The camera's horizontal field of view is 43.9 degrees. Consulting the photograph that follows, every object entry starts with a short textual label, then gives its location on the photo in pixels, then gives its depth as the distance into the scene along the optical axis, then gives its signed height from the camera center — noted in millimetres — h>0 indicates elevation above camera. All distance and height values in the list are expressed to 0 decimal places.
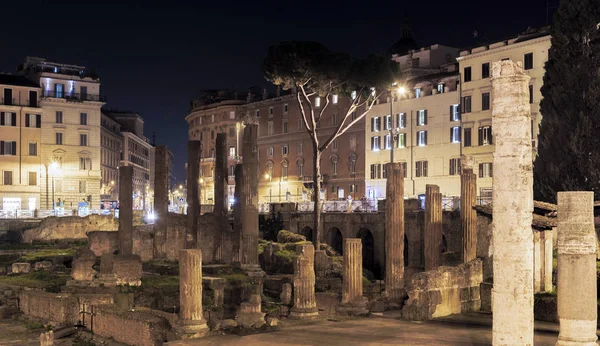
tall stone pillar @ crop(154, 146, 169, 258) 32719 +244
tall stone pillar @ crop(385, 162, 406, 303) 23531 -788
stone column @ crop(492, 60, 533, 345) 10664 +67
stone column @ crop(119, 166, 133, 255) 31328 -355
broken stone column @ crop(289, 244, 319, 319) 20000 -2177
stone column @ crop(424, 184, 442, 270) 23906 -687
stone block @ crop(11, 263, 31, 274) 30234 -2551
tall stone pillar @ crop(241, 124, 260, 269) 29031 +222
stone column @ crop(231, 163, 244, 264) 30686 -612
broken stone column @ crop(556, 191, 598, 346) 11539 -1025
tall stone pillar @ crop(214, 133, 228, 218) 33406 +1330
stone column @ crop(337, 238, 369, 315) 20844 -2154
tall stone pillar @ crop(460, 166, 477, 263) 23000 -351
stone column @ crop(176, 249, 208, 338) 16812 -2080
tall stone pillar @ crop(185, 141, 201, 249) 31609 +497
